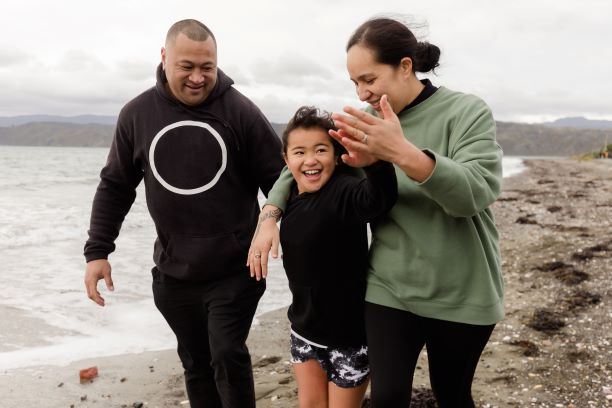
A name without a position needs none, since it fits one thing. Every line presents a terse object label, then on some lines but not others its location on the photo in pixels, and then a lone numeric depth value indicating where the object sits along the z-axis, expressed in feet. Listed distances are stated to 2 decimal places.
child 8.86
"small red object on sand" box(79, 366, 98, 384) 17.58
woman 7.93
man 10.90
